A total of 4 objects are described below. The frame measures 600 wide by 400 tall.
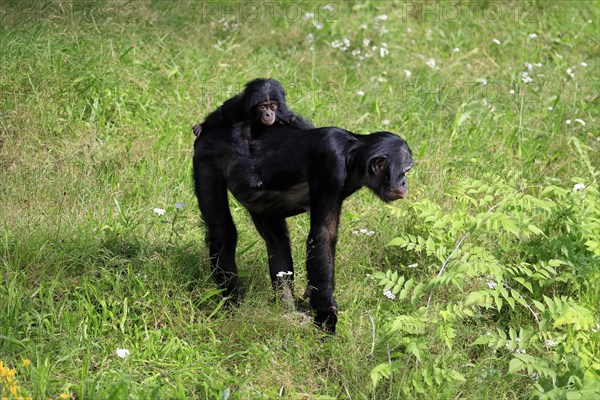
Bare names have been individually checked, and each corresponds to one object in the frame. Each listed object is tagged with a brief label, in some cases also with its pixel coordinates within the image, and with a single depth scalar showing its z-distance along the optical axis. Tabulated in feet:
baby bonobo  41.45
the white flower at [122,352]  32.71
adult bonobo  36.99
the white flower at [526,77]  58.49
